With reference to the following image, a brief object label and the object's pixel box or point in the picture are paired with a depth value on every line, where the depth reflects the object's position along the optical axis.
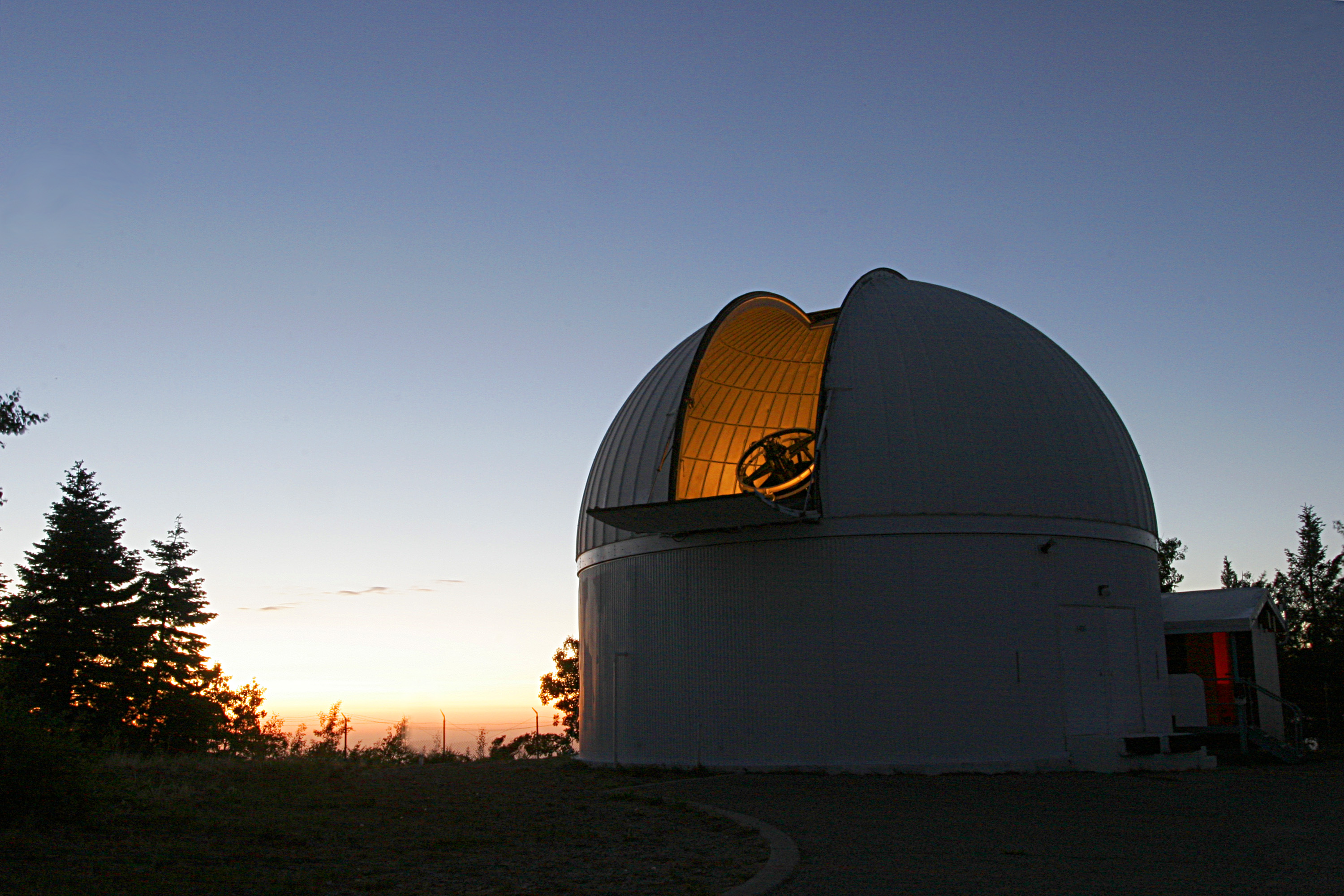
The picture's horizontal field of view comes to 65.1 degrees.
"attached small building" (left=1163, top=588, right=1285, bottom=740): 21.56
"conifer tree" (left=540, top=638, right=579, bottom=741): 38.28
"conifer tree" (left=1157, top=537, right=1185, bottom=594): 40.81
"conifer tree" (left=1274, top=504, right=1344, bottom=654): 38.75
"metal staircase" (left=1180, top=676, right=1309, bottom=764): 18.88
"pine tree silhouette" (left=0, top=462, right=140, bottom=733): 28.45
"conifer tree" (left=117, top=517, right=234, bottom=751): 29.56
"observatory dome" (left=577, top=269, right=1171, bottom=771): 15.91
